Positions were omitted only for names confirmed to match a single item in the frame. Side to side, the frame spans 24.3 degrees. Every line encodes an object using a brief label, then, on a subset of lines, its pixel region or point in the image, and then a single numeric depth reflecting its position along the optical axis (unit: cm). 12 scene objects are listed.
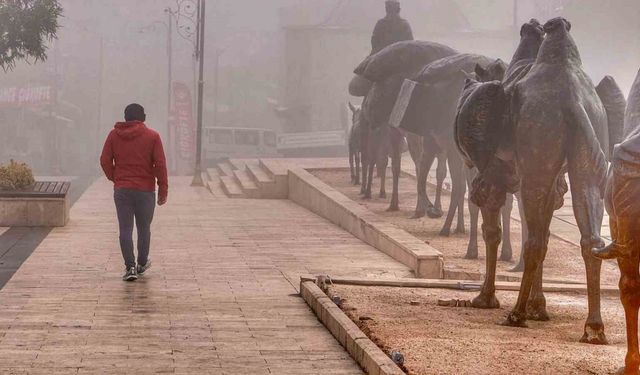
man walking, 1555
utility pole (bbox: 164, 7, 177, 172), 5908
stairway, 3322
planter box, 2269
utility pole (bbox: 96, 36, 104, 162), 7062
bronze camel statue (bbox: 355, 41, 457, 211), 2305
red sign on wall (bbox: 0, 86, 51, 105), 6812
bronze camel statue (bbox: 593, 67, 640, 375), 778
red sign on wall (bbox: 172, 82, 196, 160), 5656
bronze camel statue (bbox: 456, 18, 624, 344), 1107
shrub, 2320
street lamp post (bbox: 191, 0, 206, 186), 4046
